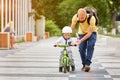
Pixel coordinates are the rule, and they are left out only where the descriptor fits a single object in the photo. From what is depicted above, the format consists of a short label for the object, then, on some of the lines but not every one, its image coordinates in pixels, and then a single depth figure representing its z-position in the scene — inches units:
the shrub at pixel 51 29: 2930.6
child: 468.1
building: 1366.9
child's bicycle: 469.1
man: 479.2
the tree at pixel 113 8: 2295.8
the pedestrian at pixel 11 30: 1087.6
